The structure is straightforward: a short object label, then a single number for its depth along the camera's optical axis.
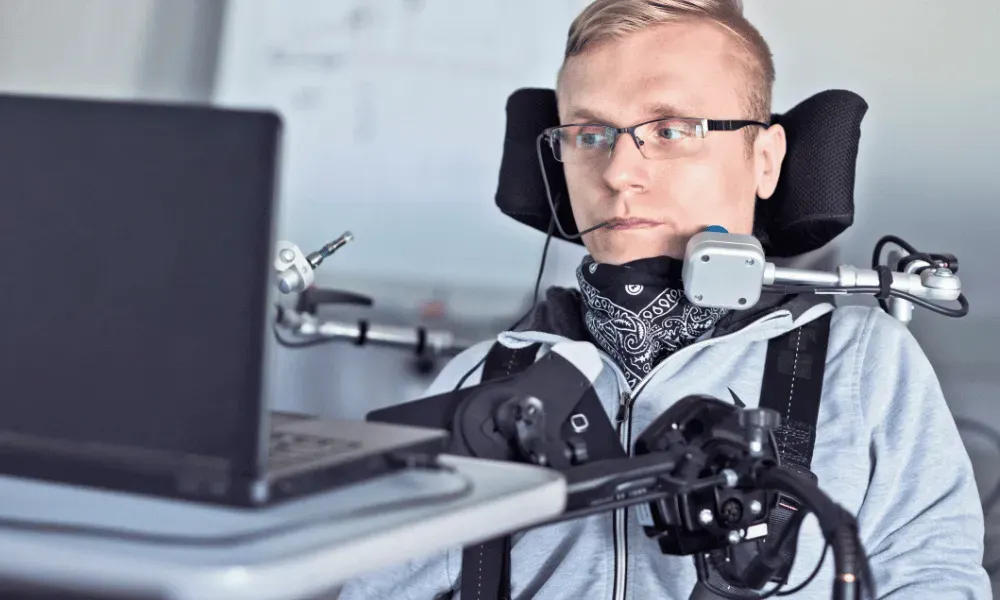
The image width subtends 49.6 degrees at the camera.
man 1.30
